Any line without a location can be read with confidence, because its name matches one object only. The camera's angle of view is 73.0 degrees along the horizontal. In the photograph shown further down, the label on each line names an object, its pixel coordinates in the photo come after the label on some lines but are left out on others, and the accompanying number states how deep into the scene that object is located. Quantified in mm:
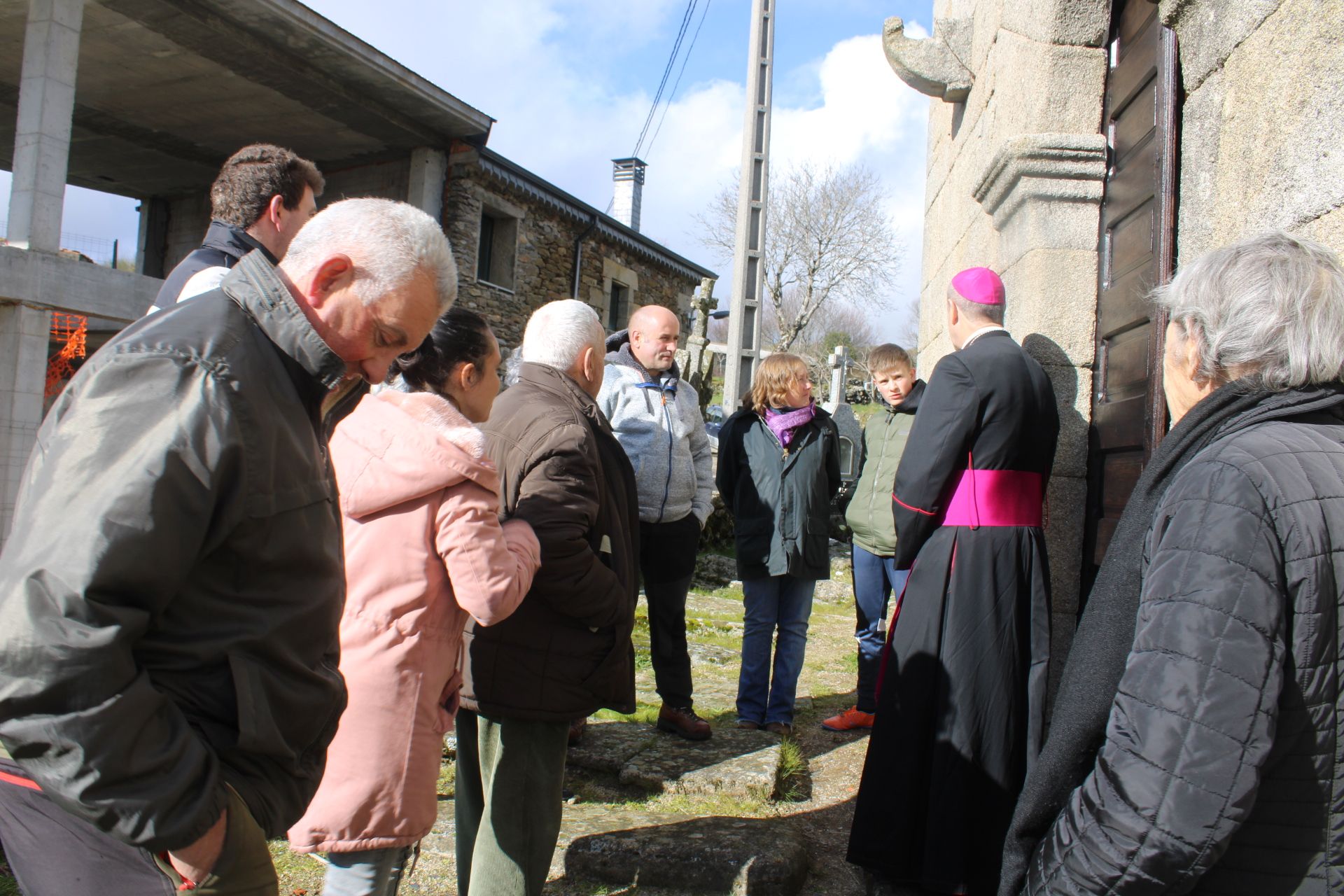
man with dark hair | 2465
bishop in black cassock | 2576
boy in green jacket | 4414
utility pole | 12422
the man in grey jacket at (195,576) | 1056
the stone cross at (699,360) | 11109
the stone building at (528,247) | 12906
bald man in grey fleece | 3824
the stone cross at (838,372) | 23141
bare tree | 34250
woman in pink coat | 1899
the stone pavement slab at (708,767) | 3354
